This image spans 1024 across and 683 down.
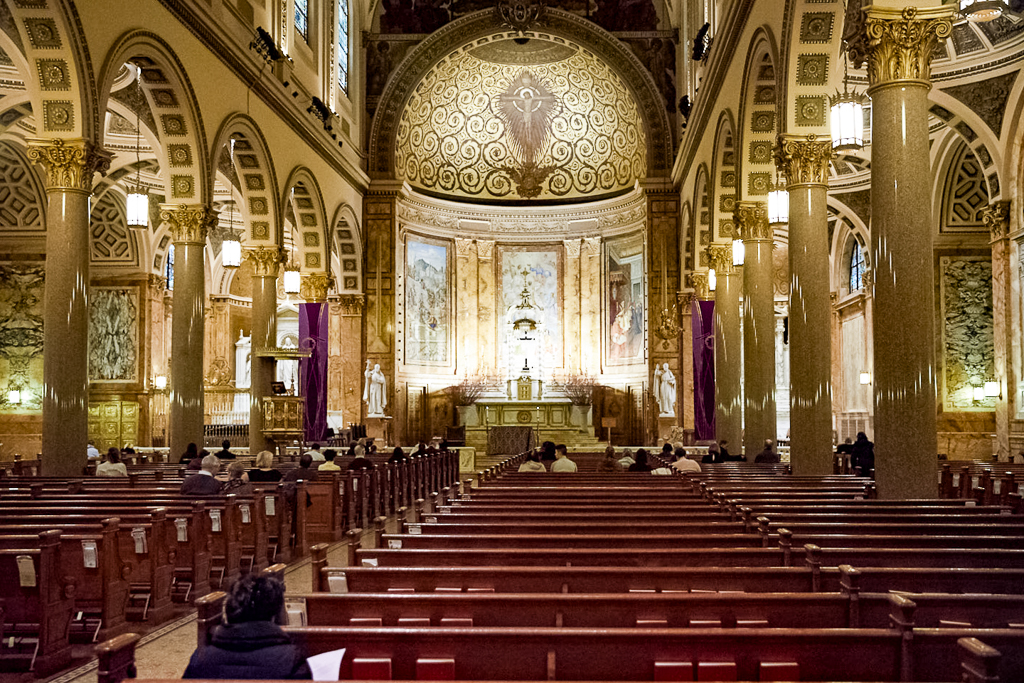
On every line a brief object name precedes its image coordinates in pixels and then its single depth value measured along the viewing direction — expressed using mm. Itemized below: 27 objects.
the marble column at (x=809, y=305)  13883
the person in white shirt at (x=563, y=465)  14531
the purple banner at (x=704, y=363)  24062
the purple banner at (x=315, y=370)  26297
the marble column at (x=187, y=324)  17797
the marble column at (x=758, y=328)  17641
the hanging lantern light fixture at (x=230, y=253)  19547
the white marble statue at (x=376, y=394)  29891
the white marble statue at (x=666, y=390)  29562
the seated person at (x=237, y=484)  10859
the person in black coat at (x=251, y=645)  3287
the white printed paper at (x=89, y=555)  7328
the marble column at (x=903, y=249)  9375
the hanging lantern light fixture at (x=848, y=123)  11125
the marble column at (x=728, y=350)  21703
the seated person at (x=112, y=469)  14047
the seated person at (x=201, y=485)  10422
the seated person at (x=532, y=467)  14273
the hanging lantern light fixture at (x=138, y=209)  15828
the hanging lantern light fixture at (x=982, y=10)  11727
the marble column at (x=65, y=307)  13422
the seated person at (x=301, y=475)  12453
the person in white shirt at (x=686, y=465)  13822
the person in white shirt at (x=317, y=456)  18359
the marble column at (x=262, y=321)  22047
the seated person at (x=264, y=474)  12844
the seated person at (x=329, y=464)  14162
